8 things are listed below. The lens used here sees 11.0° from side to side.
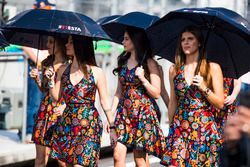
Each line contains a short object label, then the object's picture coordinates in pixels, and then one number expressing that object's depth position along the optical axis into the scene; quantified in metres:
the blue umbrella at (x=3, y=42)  13.58
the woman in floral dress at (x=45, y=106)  13.36
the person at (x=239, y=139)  6.39
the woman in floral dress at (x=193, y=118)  11.45
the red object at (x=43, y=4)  18.91
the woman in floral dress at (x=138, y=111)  13.37
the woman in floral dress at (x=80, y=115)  12.09
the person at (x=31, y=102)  17.61
